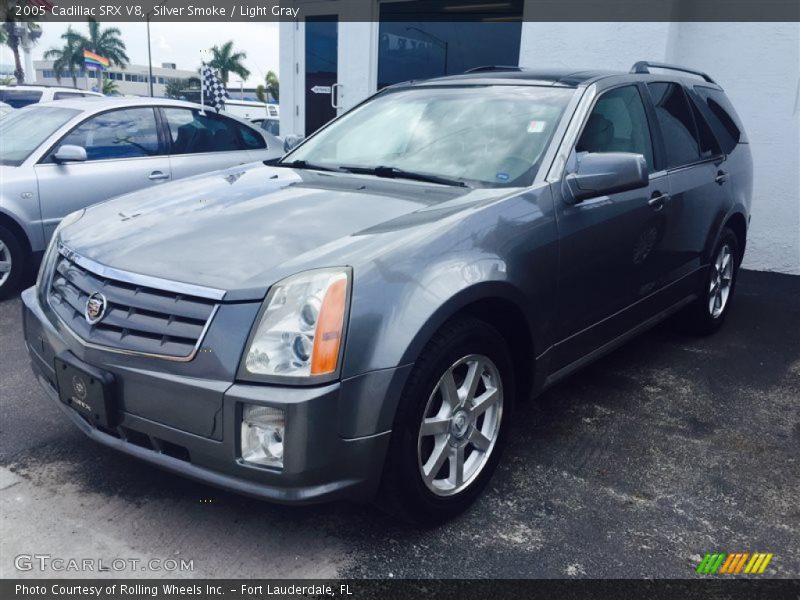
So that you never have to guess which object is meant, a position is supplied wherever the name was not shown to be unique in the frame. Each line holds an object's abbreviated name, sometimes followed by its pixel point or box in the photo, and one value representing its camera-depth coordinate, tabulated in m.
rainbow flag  52.47
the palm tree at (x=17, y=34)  53.75
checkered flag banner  13.94
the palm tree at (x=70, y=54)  70.56
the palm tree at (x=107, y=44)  72.98
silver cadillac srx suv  2.21
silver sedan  5.40
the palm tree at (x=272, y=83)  72.62
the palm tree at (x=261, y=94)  57.33
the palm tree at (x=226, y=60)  71.69
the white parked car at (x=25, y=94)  13.21
